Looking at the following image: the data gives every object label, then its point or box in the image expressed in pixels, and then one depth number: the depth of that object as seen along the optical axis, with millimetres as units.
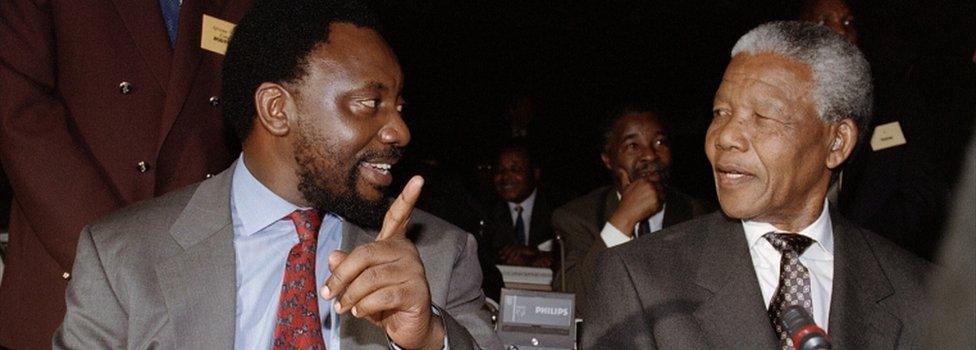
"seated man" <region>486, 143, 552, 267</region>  6875
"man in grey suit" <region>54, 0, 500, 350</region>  2135
